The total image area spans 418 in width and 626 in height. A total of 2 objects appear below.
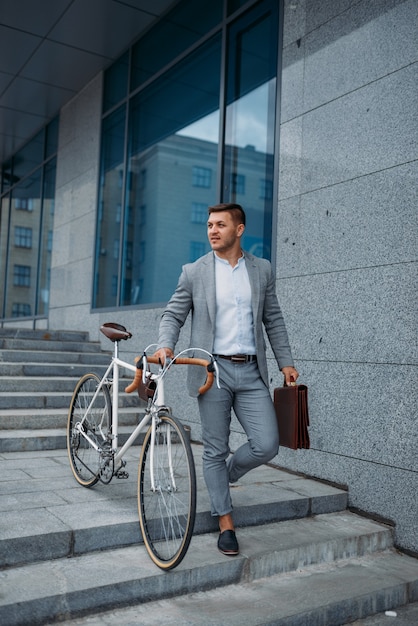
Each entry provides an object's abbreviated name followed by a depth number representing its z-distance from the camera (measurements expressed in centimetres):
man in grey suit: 351
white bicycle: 309
